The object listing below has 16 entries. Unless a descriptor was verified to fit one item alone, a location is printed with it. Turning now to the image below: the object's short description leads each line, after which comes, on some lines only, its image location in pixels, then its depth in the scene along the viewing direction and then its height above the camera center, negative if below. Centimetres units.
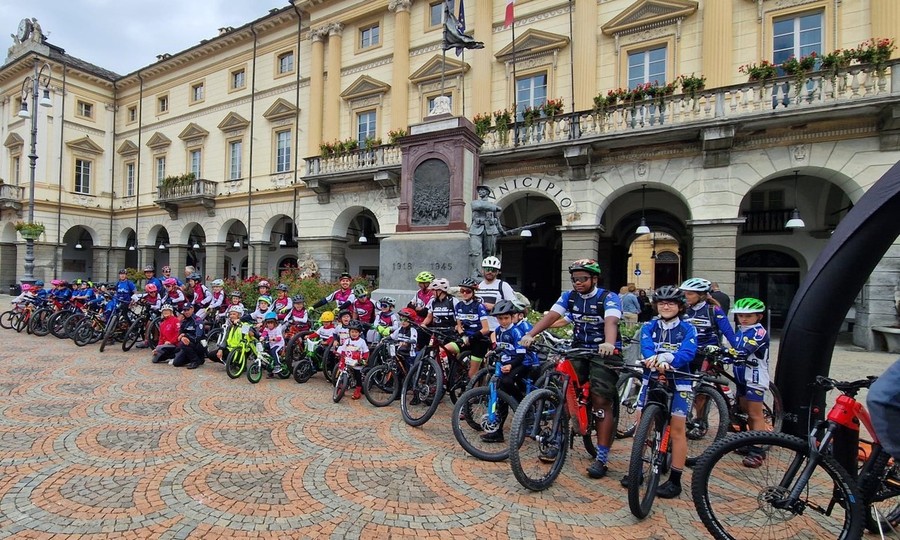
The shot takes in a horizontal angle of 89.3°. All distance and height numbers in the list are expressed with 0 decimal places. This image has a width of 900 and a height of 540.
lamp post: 1831 +319
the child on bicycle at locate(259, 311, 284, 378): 764 -103
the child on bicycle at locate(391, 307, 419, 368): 632 -87
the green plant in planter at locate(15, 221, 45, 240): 1936 +187
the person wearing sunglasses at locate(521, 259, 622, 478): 408 -45
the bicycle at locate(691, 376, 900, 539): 279 -129
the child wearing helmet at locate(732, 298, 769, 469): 471 -95
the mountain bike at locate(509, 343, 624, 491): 378 -125
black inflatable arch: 330 -8
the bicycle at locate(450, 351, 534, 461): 441 -138
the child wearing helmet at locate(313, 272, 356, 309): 802 -35
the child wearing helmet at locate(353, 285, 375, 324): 789 -51
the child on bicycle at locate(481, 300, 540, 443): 454 -80
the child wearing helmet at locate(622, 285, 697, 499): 362 -59
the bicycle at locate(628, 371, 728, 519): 333 -125
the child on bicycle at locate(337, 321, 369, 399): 656 -105
